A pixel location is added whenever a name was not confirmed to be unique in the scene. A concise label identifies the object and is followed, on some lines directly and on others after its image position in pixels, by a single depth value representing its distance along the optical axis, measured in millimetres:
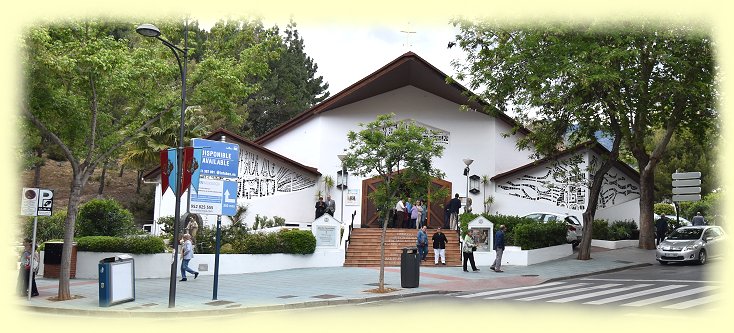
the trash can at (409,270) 18738
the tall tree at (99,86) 15977
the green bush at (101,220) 23734
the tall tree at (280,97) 53375
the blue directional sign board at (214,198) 16375
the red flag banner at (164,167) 16648
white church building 32000
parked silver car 23859
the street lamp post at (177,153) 14336
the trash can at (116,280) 14992
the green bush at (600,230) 30844
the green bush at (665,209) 45181
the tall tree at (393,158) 18703
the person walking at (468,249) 23094
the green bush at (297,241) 24312
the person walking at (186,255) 20391
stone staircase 25594
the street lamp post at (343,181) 33228
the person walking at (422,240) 23453
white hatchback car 29125
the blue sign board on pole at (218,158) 16562
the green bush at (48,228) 26844
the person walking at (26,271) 16609
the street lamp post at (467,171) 31297
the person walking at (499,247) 23109
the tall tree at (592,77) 21203
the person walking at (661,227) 30109
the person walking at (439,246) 24169
